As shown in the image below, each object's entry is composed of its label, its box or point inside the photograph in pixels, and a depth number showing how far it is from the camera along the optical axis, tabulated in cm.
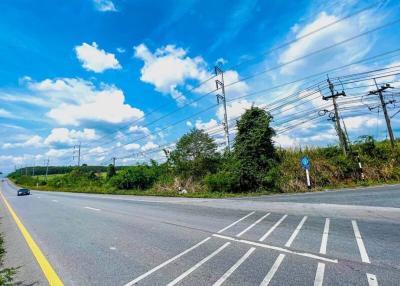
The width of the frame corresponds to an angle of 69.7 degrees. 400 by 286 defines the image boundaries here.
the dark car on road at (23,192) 4786
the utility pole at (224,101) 2751
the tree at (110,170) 5672
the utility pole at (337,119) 2387
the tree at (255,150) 2241
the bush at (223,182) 2308
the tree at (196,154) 2908
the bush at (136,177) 3753
